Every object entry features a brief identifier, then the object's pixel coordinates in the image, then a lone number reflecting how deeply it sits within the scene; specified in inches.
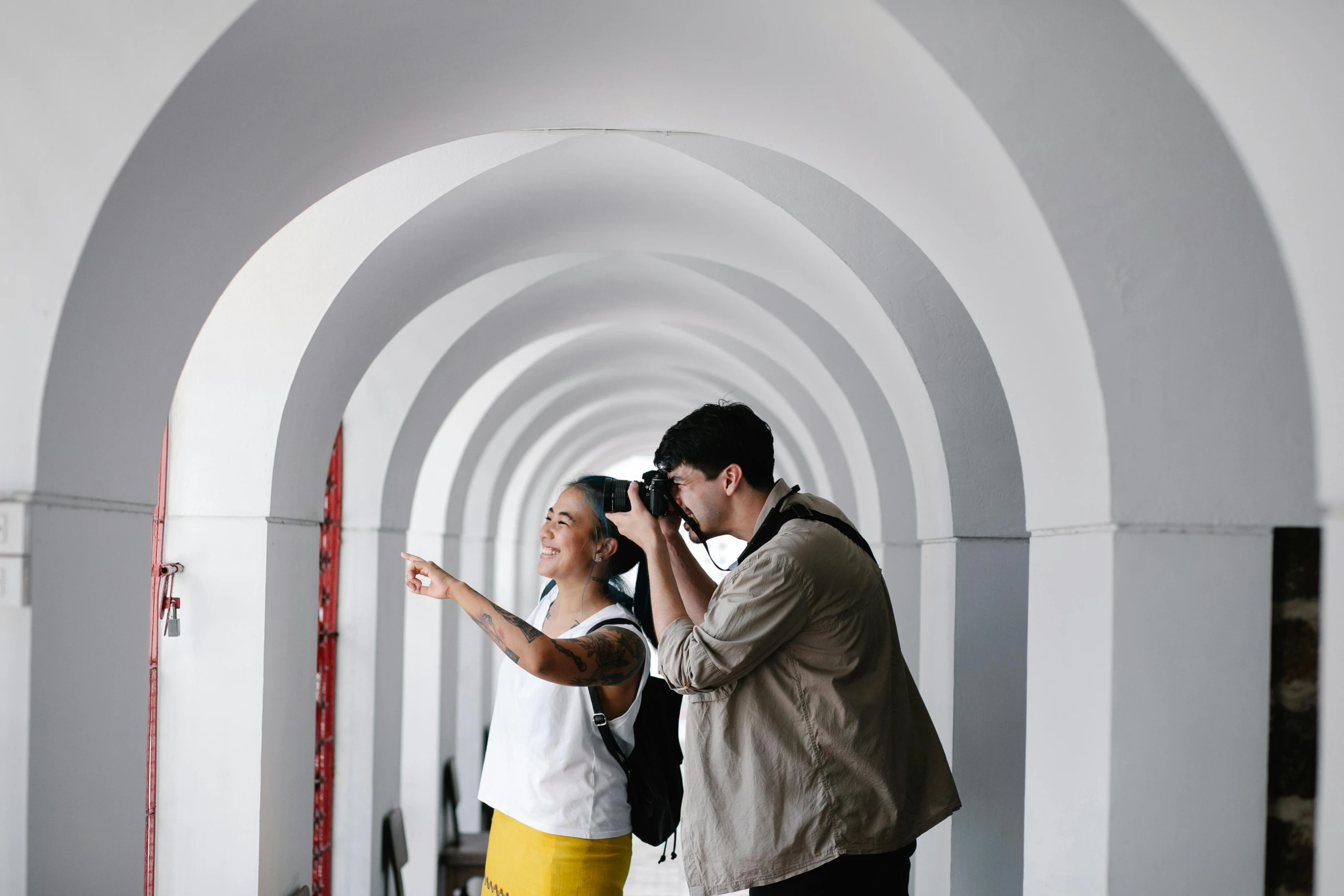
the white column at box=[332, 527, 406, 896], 301.7
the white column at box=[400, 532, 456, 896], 368.2
